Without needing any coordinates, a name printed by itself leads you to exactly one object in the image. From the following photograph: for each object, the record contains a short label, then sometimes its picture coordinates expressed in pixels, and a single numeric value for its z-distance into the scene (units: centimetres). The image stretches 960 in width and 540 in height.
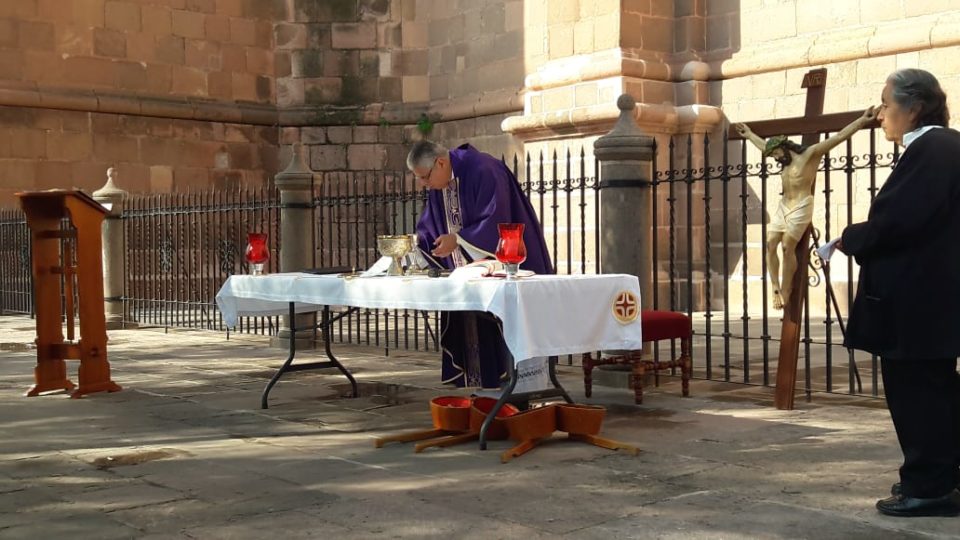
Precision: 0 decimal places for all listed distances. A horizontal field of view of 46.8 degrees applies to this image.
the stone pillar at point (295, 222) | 1117
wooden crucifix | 675
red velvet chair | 721
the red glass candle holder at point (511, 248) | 563
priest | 639
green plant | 1892
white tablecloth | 538
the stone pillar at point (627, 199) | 810
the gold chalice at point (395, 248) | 649
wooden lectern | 795
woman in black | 425
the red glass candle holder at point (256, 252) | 752
